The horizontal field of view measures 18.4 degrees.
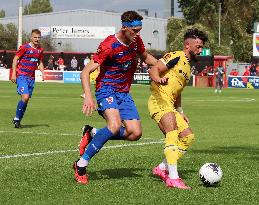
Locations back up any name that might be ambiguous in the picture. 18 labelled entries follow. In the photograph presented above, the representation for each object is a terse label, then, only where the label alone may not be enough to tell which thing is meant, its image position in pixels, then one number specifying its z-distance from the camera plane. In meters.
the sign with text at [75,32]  103.00
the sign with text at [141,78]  60.07
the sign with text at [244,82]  56.09
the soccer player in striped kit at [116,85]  9.98
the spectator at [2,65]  71.96
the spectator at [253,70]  60.09
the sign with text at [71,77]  62.78
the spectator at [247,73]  58.77
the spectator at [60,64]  69.50
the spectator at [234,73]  58.91
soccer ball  9.58
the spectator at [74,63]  69.56
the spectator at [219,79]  47.30
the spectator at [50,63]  68.19
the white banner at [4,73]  65.21
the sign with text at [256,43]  65.36
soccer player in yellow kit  10.06
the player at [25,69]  19.09
